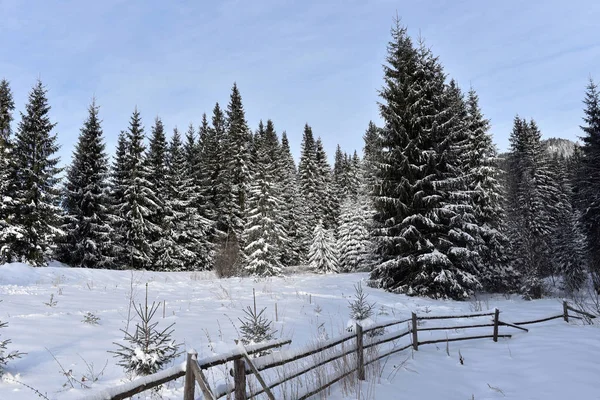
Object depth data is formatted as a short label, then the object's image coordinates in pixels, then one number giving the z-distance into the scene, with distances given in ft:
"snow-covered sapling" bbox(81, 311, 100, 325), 24.86
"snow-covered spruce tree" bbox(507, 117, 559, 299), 77.17
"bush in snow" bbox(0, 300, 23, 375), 15.44
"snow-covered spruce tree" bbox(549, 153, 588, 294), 97.40
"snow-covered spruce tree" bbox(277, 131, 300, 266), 138.92
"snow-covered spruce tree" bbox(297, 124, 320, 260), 155.63
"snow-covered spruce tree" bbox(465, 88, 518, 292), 70.85
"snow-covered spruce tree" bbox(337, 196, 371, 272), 125.59
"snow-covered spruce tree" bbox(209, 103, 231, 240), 118.83
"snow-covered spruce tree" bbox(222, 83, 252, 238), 118.32
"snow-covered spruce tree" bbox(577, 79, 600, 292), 84.48
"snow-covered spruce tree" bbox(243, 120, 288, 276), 90.38
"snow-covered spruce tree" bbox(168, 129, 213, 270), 105.81
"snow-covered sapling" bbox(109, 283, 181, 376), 16.20
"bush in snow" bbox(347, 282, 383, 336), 27.68
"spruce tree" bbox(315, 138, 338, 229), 167.22
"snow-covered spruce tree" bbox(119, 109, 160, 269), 93.56
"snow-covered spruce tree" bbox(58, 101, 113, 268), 85.93
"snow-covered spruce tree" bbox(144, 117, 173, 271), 99.71
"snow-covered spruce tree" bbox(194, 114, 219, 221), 120.37
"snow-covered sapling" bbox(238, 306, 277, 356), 20.39
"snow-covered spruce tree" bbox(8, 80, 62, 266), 72.74
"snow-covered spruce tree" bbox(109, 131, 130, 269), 89.66
